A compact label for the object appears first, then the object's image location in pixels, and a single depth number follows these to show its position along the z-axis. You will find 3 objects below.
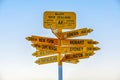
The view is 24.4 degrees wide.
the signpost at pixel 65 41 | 4.32
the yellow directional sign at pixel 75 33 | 4.36
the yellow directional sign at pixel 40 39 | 4.41
